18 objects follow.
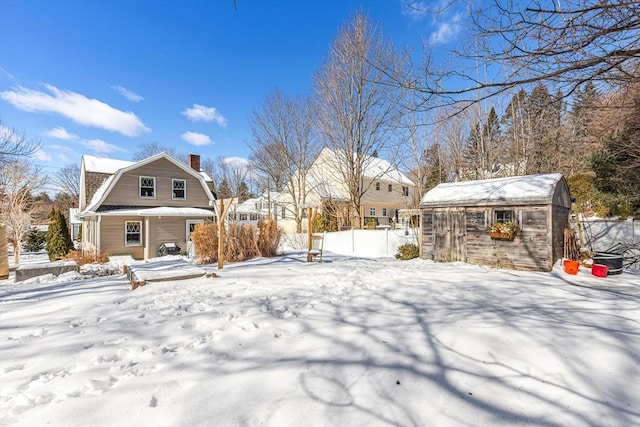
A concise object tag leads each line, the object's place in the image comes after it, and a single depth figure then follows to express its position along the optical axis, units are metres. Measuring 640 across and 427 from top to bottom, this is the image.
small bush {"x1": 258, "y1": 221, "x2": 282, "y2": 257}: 10.78
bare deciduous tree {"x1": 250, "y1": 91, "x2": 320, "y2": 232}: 21.11
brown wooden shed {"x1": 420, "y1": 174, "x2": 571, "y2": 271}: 7.92
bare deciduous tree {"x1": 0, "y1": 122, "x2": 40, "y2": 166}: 10.63
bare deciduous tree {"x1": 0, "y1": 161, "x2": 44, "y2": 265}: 14.48
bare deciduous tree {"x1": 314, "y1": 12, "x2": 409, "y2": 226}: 14.49
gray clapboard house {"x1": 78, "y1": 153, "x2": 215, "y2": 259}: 14.58
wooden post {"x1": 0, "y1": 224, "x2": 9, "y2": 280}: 9.57
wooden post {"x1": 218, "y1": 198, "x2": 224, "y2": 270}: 7.87
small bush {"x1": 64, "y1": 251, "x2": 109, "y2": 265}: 12.58
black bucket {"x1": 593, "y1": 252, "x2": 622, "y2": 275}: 6.88
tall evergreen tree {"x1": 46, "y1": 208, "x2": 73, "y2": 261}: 15.68
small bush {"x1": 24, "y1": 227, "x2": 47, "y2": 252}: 22.38
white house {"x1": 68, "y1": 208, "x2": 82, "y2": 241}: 28.32
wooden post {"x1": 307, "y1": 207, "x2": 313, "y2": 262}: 9.37
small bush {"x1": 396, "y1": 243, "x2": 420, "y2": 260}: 11.08
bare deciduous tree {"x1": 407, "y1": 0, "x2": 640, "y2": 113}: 2.95
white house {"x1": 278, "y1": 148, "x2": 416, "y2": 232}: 20.08
